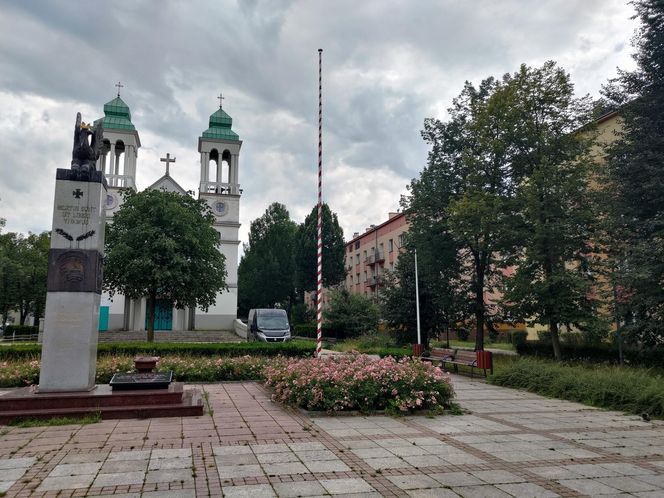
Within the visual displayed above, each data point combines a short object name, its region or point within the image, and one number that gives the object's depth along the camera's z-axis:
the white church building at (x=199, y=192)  38.09
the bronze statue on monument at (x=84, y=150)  10.23
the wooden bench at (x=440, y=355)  18.52
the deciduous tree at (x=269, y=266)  53.84
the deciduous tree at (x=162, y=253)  25.27
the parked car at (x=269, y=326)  27.70
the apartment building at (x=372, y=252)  53.75
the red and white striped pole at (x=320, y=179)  13.98
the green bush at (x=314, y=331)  36.97
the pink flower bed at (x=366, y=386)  9.69
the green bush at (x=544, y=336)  24.57
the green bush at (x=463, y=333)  29.38
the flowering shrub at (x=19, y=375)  12.15
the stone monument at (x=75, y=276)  9.45
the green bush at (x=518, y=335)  36.72
